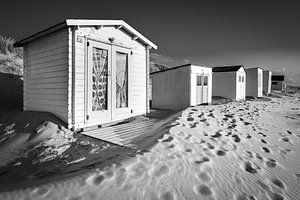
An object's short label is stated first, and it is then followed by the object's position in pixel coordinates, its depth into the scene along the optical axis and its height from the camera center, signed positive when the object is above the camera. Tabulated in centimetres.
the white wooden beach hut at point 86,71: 585 +84
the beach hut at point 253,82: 2258 +163
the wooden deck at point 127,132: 495 -119
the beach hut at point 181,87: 1195 +55
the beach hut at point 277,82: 3858 +277
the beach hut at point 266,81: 2905 +225
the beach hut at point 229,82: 1781 +132
